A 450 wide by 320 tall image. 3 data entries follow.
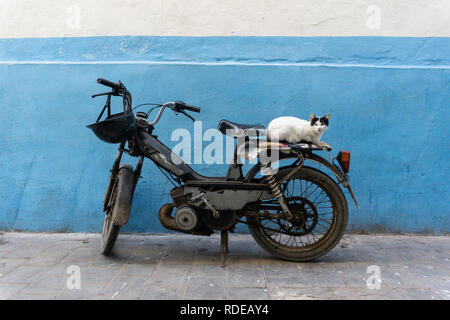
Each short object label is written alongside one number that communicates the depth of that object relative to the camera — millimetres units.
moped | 3595
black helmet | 3358
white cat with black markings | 3611
